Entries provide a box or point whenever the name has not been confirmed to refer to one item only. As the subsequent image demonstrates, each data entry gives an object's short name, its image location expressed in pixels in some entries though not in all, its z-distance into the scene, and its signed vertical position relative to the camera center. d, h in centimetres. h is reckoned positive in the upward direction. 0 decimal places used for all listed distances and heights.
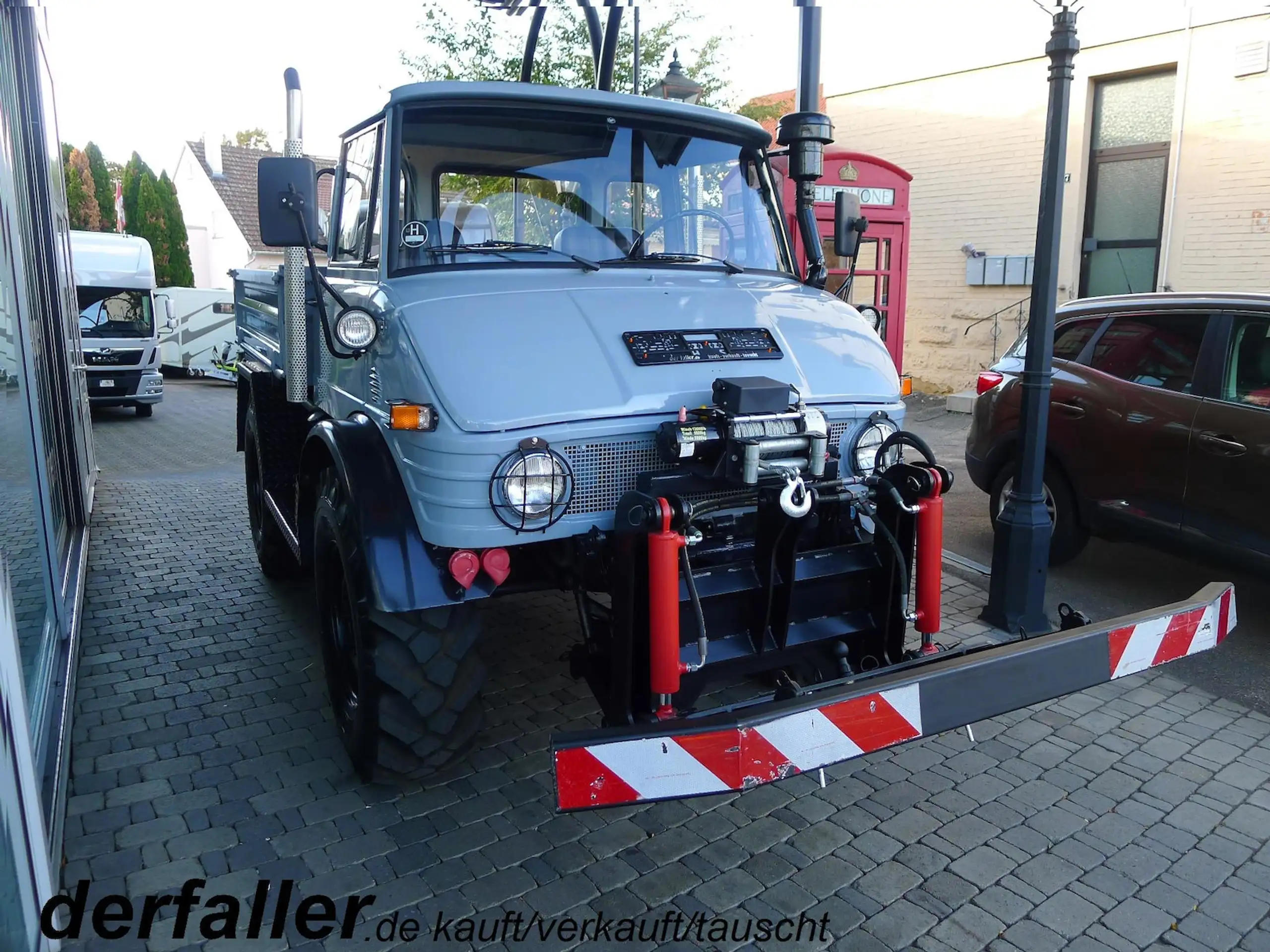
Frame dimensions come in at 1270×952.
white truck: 1503 -63
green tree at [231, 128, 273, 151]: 5306 +762
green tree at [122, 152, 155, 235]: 3428 +326
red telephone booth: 993 +62
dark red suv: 516 -79
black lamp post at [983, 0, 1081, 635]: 504 -76
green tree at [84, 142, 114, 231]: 3638 +343
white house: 3503 +277
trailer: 2242 -121
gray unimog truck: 292 -62
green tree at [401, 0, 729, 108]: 1264 +300
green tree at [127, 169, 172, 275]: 3353 +197
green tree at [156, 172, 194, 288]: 3384 +129
